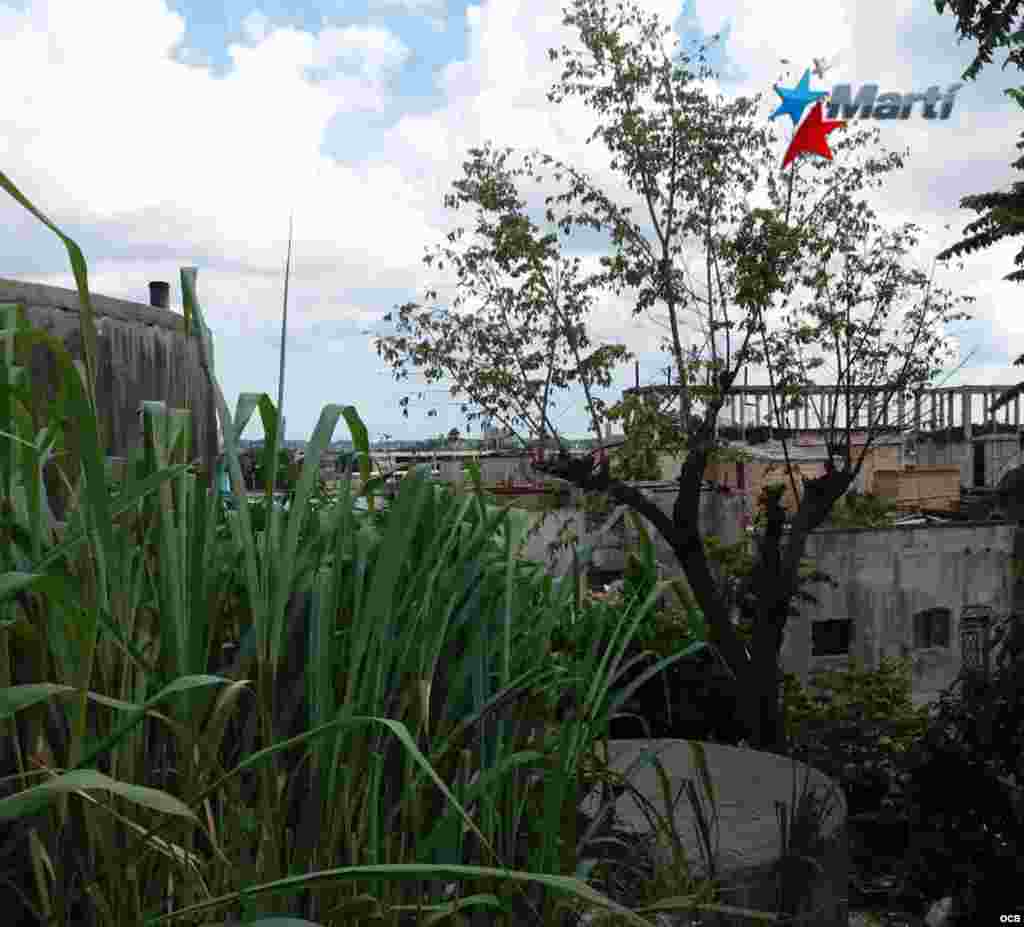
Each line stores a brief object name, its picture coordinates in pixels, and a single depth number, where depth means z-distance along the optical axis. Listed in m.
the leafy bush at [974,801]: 4.23
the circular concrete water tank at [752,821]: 2.45
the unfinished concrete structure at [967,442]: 25.38
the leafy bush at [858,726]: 7.41
